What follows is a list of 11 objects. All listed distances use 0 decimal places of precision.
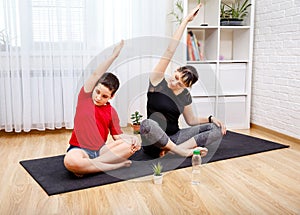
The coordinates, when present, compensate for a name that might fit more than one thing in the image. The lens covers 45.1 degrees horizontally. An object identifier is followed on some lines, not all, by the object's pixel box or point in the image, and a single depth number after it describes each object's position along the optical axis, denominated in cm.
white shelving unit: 328
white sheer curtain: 301
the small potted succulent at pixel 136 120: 279
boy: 206
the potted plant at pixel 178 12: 325
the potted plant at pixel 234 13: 330
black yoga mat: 198
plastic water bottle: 205
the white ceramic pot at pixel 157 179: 200
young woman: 230
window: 303
